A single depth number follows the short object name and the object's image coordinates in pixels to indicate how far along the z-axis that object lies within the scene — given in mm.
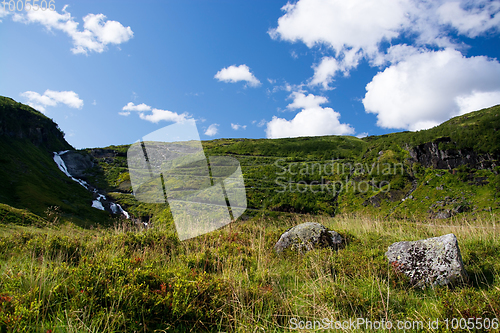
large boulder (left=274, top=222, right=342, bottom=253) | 6387
